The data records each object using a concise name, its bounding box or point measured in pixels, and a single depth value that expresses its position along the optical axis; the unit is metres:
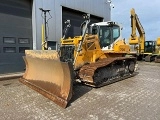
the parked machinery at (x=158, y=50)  9.79
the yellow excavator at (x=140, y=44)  10.05
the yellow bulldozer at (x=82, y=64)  3.04
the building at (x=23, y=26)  5.32
